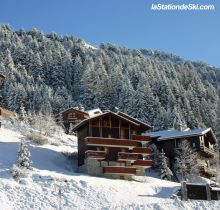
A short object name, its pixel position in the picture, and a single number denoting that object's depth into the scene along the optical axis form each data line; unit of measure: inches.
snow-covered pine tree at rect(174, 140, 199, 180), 2632.9
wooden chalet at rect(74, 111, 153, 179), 2194.6
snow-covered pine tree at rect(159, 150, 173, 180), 2456.9
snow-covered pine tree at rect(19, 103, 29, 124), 2957.7
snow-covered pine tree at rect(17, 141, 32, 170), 1876.2
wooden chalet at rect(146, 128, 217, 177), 2827.3
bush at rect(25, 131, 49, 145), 2443.4
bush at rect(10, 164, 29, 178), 1797.5
